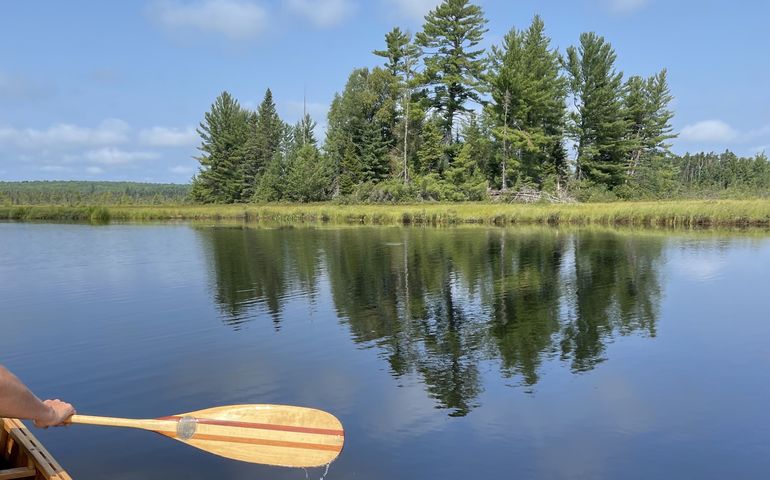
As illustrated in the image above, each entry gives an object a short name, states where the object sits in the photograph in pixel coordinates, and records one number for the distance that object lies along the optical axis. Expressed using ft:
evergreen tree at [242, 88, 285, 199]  251.80
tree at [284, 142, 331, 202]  212.84
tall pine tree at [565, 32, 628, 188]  181.27
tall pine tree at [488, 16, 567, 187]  176.14
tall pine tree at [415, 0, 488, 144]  182.29
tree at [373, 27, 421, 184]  190.49
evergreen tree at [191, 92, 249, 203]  252.21
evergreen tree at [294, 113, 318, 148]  252.42
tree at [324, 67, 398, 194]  204.33
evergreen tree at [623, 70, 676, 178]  209.26
